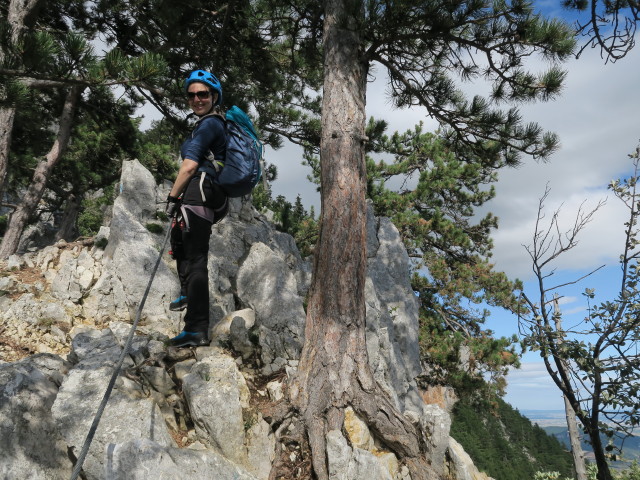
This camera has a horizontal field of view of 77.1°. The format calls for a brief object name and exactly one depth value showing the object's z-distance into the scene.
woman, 4.08
